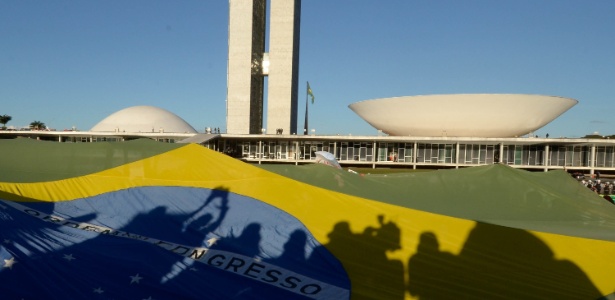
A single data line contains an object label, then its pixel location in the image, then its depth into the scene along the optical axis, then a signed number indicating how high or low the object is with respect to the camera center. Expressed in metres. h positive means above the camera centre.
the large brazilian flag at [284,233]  5.22 -1.71
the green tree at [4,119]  79.24 +1.24
